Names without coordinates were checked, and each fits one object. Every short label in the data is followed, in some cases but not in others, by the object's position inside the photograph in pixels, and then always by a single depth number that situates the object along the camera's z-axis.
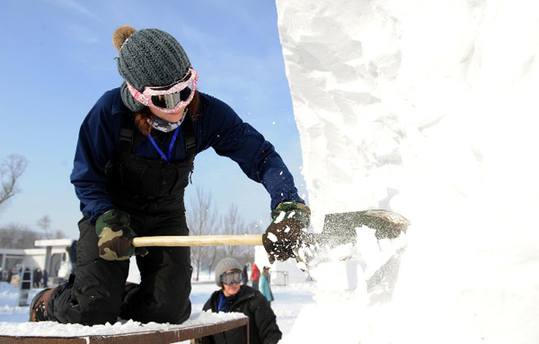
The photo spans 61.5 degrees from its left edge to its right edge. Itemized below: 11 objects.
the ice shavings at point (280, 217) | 1.91
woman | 2.07
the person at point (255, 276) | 11.78
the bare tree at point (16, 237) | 58.50
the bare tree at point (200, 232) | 29.78
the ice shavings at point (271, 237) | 1.84
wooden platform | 1.73
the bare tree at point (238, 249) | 34.50
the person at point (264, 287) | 9.97
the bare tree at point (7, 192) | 35.78
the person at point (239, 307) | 3.73
